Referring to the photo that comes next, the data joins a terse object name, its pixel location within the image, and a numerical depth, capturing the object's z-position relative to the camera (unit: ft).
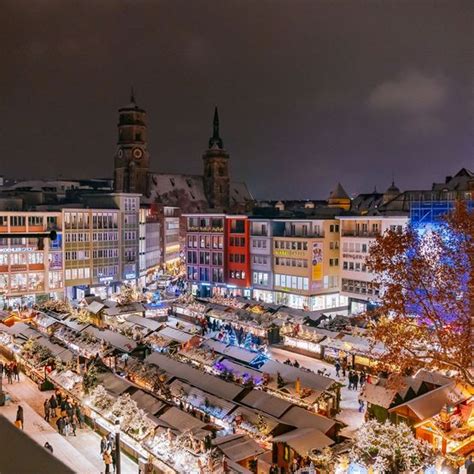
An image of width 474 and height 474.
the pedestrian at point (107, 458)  52.88
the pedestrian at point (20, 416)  61.90
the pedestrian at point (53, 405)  70.39
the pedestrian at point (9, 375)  85.02
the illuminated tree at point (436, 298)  60.44
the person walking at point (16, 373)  86.00
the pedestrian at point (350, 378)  87.55
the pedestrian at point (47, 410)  69.89
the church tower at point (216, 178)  333.62
